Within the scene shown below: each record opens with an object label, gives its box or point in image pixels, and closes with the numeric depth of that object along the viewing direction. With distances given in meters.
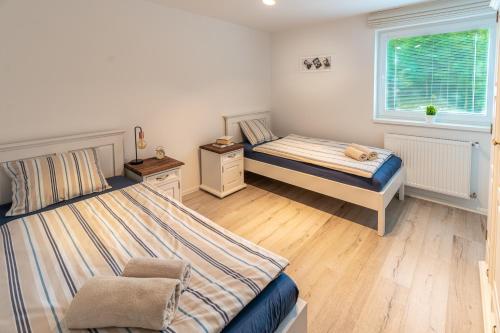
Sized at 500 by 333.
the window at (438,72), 2.93
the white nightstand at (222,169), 3.58
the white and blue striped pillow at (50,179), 2.13
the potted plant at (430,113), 3.17
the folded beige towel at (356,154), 3.06
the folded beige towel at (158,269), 1.24
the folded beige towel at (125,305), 1.05
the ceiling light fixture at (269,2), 2.95
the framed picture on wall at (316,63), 3.95
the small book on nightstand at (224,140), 3.73
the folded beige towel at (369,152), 3.07
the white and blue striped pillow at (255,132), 4.08
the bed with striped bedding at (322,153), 2.88
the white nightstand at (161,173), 2.79
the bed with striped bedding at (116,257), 1.16
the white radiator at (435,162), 3.01
